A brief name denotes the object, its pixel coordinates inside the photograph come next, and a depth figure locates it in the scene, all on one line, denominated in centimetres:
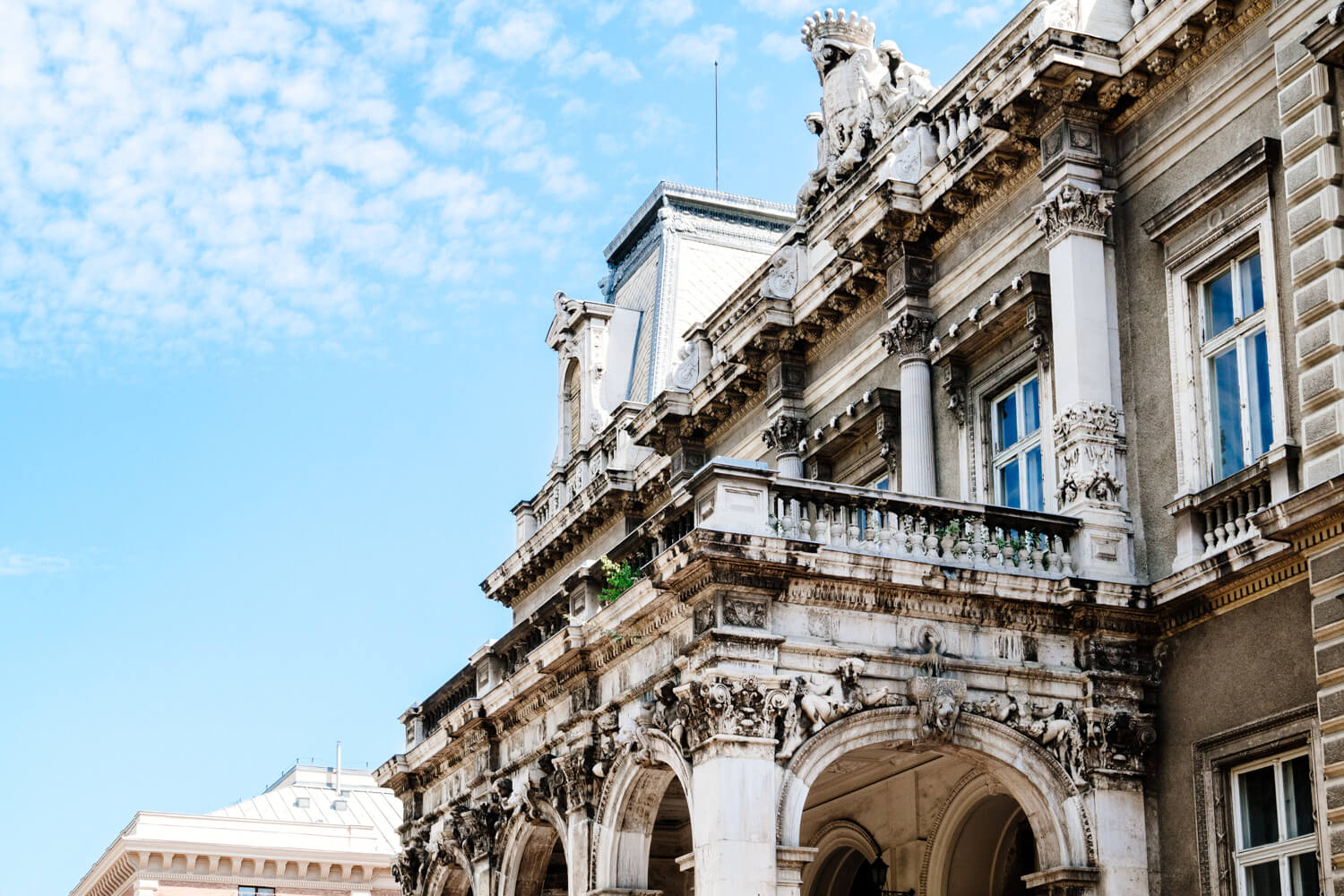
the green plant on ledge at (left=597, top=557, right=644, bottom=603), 2214
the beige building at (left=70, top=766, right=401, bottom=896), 5866
